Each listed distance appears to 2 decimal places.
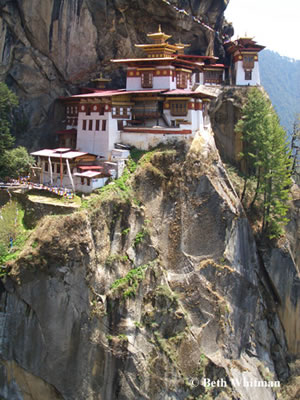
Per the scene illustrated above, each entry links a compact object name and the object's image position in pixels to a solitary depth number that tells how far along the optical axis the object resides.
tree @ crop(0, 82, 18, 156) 43.03
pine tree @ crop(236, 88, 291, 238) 45.34
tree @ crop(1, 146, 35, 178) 41.78
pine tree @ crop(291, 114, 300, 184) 52.88
